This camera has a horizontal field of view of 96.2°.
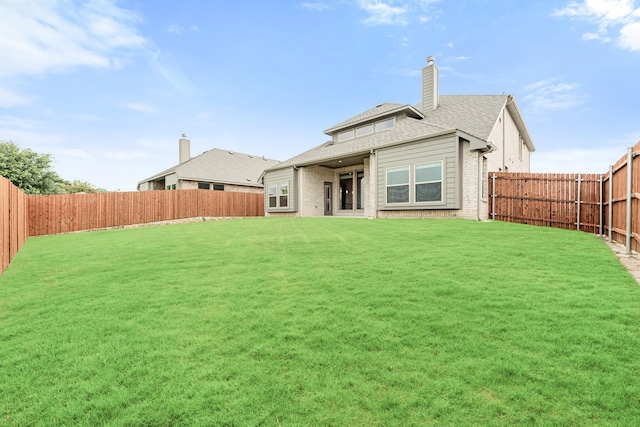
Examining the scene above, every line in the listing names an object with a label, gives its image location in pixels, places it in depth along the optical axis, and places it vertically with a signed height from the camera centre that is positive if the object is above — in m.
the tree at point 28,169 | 20.09 +2.99
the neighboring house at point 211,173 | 23.98 +3.26
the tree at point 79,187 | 36.34 +3.07
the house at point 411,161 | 11.45 +2.39
